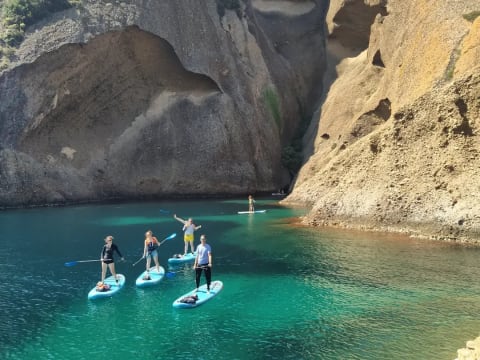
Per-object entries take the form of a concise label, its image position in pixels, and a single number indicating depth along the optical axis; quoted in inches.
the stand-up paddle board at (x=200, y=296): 694.5
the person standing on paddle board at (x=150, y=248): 869.8
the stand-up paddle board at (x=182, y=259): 1018.1
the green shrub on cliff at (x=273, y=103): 2832.2
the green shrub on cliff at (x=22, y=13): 2347.4
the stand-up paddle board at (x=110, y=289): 751.1
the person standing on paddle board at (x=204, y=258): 735.7
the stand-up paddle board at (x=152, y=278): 822.5
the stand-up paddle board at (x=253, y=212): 1828.0
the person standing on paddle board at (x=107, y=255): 789.9
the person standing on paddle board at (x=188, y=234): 1063.9
